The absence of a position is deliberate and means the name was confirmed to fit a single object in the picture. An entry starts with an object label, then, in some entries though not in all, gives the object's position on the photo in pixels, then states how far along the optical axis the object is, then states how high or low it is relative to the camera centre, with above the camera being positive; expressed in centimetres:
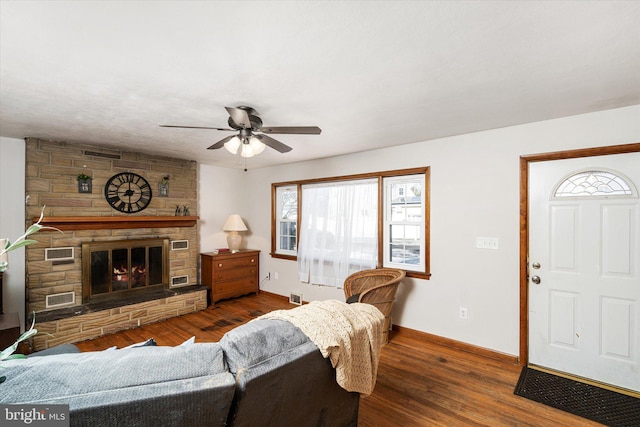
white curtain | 404 -27
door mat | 217 -149
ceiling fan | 227 +63
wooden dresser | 472 -101
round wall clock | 407 +28
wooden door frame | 289 -44
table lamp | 513 -29
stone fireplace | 348 -48
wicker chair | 317 -88
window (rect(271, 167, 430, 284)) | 364 -11
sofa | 88 -58
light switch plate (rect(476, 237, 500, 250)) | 307 -33
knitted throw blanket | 146 -63
